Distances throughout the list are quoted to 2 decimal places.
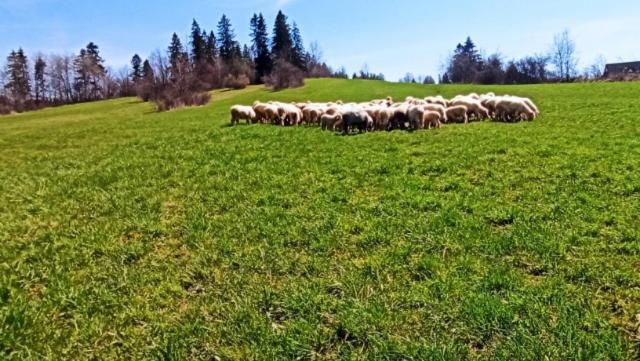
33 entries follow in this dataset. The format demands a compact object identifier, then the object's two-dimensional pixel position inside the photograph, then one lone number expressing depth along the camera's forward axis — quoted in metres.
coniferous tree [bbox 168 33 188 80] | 84.54
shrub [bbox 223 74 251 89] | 72.73
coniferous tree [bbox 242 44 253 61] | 103.97
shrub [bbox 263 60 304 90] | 59.50
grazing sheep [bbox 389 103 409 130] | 16.22
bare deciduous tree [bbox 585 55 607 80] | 61.27
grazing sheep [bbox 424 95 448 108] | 18.28
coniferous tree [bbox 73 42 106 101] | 95.88
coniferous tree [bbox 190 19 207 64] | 99.50
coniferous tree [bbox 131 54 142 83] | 108.00
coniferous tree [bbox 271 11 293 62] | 87.54
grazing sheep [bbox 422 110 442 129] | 15.61
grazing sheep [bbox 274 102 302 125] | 19.91
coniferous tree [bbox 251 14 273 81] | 85.62
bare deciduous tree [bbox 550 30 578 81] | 89.19
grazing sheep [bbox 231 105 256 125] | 21.34
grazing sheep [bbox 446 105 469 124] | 16.73
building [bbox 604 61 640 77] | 74.05
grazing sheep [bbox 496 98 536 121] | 16.53
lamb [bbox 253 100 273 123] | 20.92
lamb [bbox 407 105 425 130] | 15.55
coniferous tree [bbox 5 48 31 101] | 89.04
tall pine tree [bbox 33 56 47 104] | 93.46
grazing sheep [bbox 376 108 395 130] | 16.20
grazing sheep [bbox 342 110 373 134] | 15.94
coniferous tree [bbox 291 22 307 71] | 89.03
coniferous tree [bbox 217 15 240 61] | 101.38
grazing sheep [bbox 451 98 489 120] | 17.25
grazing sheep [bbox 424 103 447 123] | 16.21
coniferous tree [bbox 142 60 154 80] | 100.44
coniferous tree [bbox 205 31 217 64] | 99.32
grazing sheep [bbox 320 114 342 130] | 16.92
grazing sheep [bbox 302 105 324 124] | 19.30
